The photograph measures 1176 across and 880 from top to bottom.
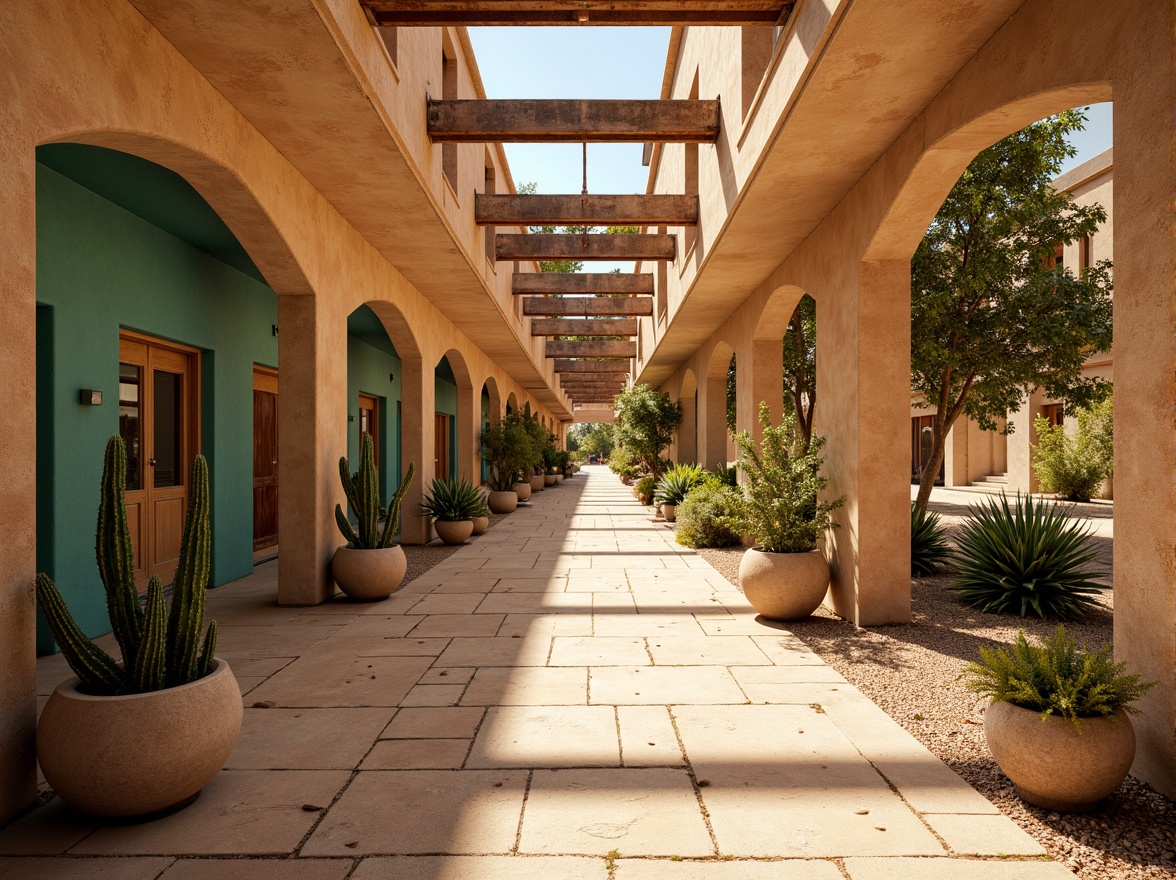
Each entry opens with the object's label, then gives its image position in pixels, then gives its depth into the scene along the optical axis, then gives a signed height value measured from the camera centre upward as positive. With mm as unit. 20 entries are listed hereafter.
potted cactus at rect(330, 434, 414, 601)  5883 -887
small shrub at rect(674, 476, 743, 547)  9008 -1090
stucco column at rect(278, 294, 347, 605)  5738 -6
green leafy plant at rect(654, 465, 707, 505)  11508 -690
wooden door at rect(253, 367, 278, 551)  8258 -131
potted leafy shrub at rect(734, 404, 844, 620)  5148 -651
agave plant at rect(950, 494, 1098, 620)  5422 -1052
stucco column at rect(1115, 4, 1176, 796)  2430 +207
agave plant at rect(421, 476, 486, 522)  9477 -783
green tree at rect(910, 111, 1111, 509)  6625 +1540
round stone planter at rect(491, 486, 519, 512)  13742 -1138
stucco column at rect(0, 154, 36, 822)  2428 -146
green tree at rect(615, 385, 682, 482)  15430 +478
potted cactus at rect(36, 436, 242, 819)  2391 -902
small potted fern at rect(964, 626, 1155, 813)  2396 -1012
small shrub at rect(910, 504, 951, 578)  7066 -1096
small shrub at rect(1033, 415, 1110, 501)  14039 -480
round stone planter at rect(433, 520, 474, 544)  9352 -1150
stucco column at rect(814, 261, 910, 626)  5098 -33
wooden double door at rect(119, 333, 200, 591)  5863 +77
